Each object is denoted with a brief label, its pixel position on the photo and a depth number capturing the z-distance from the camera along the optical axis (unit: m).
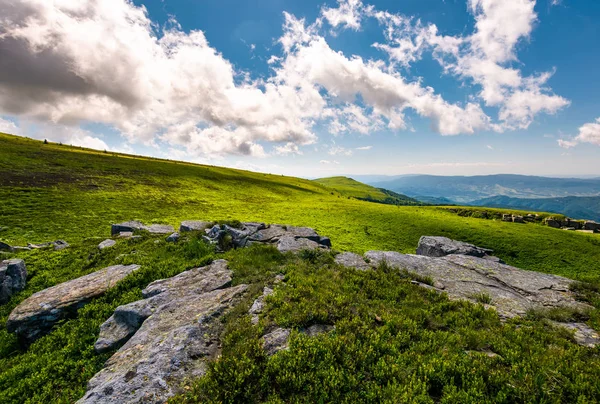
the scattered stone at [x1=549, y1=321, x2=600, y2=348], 9.24
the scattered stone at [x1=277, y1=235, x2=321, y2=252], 18.31
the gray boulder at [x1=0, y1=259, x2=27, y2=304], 14.69
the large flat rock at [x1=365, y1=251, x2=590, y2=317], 12.59
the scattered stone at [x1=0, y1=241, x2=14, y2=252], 19.60
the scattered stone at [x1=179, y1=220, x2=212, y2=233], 24.07
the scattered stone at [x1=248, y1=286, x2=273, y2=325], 9.65
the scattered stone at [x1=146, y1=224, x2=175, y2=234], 24.94
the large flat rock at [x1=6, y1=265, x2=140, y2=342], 11.14
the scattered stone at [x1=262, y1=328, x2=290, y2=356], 8.10
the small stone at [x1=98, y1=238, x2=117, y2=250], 20.73
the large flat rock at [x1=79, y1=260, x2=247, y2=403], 6.89
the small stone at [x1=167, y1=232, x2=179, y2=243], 20.77
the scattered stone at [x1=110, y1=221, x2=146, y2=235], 25.68
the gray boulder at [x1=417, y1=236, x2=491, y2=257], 23.05
